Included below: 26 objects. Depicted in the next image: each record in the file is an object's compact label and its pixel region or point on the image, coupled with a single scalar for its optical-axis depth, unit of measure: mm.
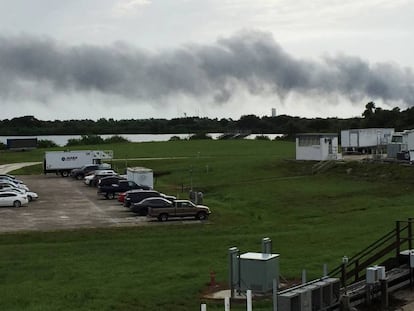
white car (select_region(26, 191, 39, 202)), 53994
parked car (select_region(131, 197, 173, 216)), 43062
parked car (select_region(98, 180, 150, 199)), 55656
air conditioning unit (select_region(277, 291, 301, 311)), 14865
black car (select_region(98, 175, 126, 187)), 57250
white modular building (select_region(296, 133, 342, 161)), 71312
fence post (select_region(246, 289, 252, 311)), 15309
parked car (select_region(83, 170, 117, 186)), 67312
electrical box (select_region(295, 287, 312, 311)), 15141
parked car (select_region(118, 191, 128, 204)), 50656
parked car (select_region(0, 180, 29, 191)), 58188
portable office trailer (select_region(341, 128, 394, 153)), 84375
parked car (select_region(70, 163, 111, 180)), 77250
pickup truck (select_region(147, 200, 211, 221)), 41469
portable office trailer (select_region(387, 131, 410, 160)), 66312
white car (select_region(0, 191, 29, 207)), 49603
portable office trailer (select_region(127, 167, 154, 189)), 59906
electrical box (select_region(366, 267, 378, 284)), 17250
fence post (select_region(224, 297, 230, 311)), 15628
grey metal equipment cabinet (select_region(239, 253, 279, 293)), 19062
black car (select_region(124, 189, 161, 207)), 47875
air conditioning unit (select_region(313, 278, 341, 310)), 16062
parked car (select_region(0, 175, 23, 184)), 64188
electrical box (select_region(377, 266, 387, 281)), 17453
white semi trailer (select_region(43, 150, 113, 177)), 82688
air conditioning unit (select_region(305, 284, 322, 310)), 15703
